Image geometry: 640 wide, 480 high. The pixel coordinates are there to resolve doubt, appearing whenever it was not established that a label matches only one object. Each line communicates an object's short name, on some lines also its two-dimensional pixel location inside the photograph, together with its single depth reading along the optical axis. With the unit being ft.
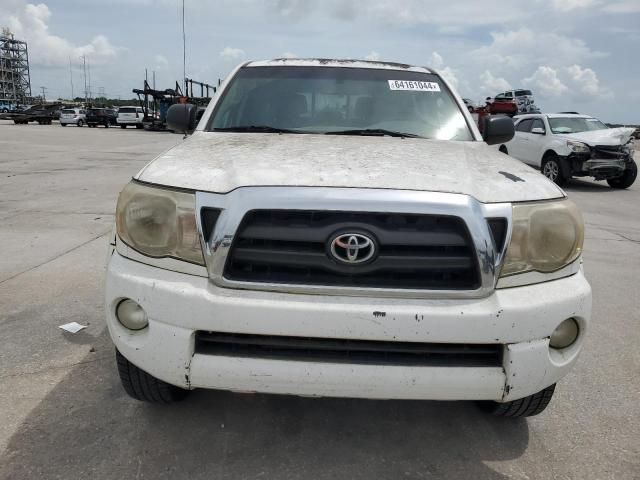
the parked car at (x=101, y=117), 126.62
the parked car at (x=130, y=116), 121.70
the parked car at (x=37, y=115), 134.53
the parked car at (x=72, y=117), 127.68
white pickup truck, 6.21
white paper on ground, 11.10
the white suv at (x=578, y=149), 36.88
